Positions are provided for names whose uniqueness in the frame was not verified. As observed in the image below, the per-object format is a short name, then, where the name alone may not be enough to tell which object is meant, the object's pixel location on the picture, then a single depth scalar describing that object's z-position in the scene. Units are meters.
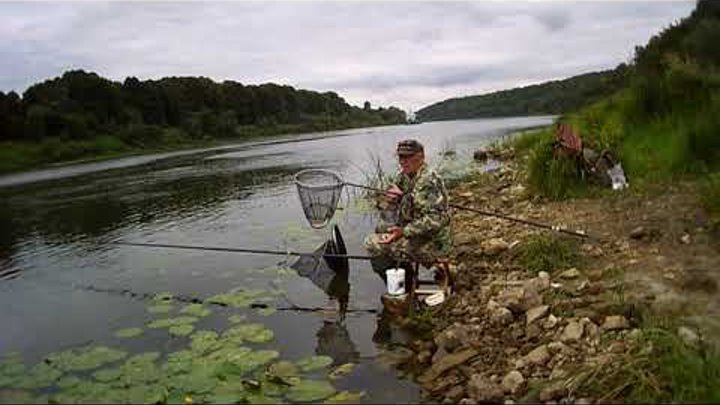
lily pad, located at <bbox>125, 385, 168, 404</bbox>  5.57
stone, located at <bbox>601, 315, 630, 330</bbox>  5.57
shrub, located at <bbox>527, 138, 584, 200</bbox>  11.26
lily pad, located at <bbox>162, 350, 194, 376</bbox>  6.36
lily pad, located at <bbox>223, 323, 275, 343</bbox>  7.32
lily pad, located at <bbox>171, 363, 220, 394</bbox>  5.82
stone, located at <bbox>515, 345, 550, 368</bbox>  5.46
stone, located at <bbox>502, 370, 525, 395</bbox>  5.14
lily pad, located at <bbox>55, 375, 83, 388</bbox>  6.22
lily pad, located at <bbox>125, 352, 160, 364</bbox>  6.73
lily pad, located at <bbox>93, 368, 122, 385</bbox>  6.25
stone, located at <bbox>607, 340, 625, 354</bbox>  5.13
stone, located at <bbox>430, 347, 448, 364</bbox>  6.13
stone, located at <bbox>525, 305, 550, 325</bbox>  6.23
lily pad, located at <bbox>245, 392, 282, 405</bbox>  5.60
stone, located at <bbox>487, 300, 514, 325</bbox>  6.45
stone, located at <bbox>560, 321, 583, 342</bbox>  5.61
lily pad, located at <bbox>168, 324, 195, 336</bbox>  7.70
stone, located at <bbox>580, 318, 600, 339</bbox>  5.59
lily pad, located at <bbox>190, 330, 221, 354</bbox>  7.04
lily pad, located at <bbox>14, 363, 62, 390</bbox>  6.39
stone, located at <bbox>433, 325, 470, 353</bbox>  6.23
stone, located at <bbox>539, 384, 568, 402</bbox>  4.82
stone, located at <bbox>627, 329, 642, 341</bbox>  5.14
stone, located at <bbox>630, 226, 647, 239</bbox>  7.83
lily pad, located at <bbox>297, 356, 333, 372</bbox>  6.42
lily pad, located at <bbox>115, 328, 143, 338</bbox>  7.84
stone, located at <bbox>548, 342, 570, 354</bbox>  5.48
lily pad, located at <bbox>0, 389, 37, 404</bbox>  5.95
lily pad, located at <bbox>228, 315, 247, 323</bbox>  8.05
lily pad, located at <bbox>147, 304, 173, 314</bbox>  8.82
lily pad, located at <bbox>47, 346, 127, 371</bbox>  6.85
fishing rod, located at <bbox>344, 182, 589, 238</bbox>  8.17
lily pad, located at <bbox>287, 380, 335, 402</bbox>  5.65
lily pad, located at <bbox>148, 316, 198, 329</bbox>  8.05
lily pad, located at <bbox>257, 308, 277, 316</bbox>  8.34
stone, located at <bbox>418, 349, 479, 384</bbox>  5.85
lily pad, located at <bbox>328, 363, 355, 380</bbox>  6.20
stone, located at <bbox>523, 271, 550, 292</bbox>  6.84
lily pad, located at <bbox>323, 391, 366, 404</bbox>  5.55
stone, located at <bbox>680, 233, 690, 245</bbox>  7.24
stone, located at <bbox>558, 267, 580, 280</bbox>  7.08
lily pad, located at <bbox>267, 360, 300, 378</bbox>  6.18
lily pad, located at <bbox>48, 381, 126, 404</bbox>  5.71
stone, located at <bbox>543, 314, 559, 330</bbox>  6.02
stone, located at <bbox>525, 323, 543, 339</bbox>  5.99
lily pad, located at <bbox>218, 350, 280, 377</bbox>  6.23
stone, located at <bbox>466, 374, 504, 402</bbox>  5.10
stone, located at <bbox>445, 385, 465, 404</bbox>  5.33
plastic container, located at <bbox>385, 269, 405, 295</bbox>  7.42
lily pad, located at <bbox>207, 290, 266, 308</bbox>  8.83
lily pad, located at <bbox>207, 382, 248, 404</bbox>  5.59
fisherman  7.19
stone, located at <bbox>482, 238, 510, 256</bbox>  8.91
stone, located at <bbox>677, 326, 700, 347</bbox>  4.82
